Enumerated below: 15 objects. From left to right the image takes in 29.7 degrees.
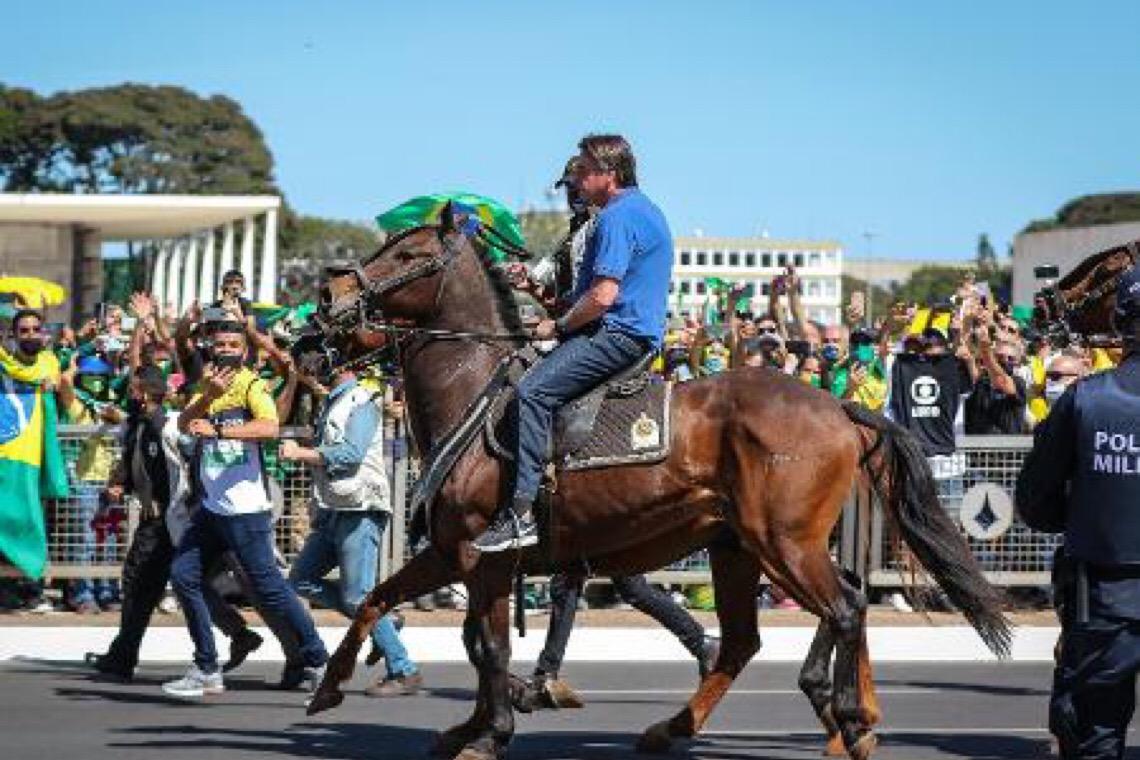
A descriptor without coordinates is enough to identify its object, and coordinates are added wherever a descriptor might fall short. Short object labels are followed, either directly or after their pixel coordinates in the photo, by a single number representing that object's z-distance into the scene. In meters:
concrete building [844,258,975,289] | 187.50
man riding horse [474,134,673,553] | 9.80
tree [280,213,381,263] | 101.14
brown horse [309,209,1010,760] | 9.81
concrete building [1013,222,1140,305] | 42.72
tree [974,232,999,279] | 111.28
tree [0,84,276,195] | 108.12
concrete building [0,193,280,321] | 61.97
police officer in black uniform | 7.05
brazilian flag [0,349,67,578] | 16.33
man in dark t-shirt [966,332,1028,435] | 17.73
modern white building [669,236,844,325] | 148.38
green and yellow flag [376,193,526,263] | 12.02
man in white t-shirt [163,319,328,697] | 12.31
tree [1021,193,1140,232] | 107.31
